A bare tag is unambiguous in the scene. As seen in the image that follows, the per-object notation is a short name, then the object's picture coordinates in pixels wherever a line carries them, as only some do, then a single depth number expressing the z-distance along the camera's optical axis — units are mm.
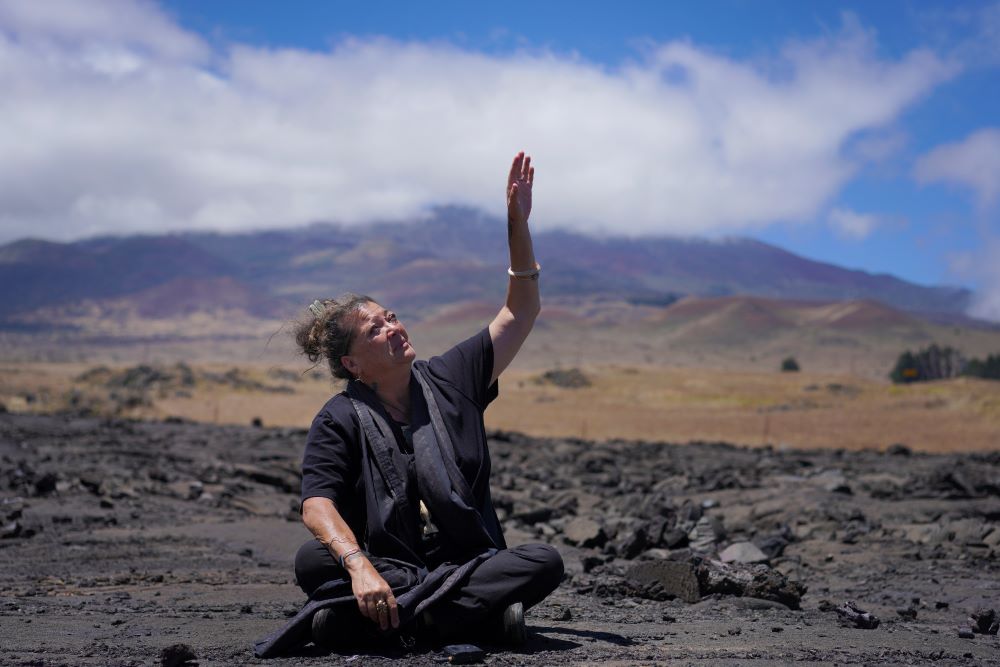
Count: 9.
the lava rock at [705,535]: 8242
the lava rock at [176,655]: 3824
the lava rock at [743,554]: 7536
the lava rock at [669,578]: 5871
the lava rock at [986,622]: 5145
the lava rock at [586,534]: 8422
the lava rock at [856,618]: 5059
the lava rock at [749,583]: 5852
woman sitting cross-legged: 4094
